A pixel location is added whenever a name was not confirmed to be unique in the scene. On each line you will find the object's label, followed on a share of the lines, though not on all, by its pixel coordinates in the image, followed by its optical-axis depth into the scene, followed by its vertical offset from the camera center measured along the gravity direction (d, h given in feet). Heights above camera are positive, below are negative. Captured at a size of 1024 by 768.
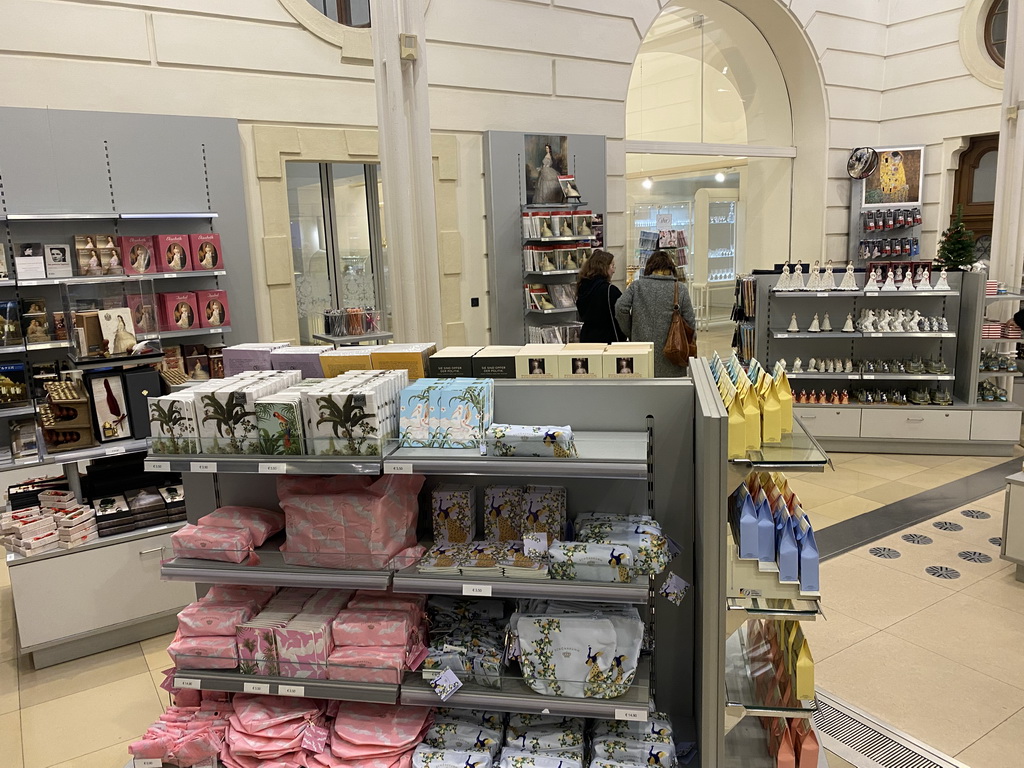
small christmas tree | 20.57 +0.24
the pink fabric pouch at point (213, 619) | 8.18 -3.80
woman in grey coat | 16.51 -0.82
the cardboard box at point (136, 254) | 15.65 +0.64
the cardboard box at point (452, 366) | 8.52 -1.08
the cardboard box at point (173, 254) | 16.07 +0.63
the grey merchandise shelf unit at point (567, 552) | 7.06 -3.05
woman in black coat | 18.35 -0.72
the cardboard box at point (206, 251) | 16.58 +0.69
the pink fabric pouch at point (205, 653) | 8.09 -4.13
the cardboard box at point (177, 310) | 16.35 -0.63
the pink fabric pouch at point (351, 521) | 7.78 -2.65
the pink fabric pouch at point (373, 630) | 7.77 -3.77
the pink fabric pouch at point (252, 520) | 8.23 -2.75
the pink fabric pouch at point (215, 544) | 7.95 -2.88
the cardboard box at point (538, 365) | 8.33 -1.07
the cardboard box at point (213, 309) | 16.81 -0.64
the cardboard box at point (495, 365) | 8.43 -1.08
